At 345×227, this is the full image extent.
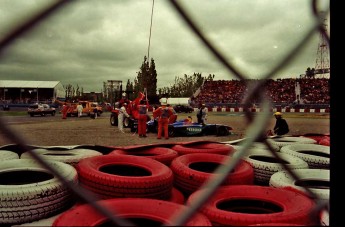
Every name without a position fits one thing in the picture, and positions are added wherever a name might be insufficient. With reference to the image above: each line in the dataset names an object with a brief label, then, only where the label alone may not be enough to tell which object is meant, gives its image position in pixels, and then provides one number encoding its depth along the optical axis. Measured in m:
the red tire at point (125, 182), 2.39
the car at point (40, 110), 26.32
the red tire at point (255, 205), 1.83
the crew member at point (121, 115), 13.66
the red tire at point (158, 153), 3.54
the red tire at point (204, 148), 4.04
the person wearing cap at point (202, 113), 13.60
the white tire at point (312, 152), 3.75
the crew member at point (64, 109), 23.59
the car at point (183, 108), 37.94
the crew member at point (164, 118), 11.47
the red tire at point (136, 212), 1.74
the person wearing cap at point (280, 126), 9.70
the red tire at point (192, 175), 2.78
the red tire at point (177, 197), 2.68
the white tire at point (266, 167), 3.31
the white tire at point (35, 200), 2.20
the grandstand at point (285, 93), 38.03
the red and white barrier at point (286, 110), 33.28
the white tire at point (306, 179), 2.72
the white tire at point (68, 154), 3.50
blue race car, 11.89
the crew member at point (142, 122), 12.04
